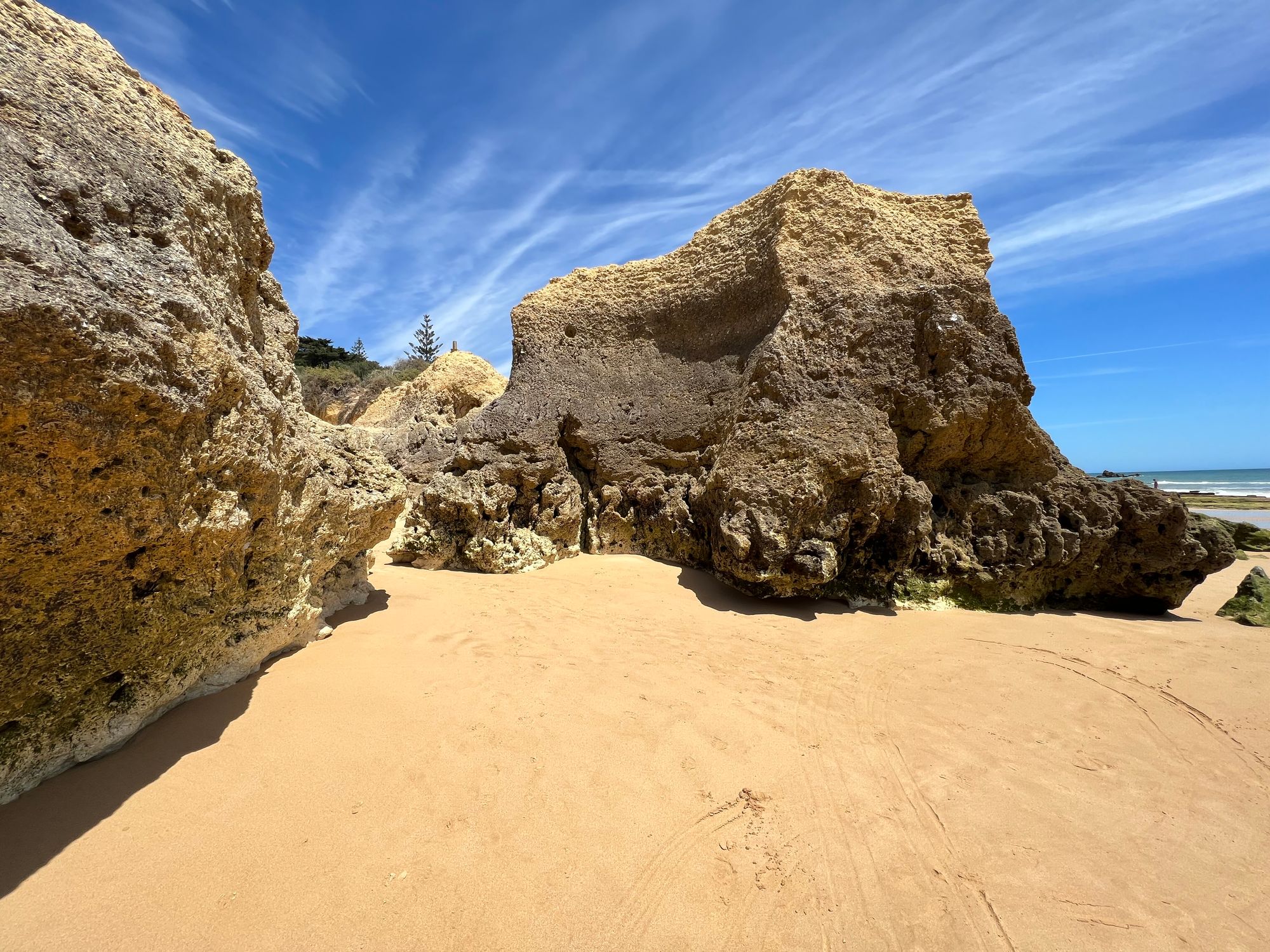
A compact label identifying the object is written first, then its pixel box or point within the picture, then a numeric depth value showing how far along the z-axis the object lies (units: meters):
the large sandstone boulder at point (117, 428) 1.89
